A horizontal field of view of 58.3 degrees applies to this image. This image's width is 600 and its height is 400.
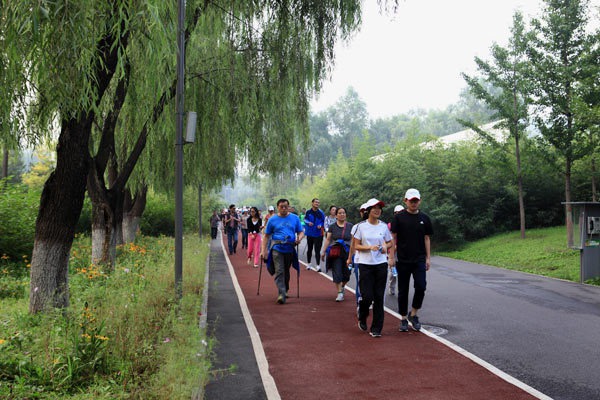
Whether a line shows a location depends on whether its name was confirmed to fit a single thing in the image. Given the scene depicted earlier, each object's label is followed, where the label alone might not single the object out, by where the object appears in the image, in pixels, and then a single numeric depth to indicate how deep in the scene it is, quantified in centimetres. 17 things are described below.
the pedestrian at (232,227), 2231
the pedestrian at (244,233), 2364
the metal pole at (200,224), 2898
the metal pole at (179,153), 897
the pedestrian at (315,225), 1474
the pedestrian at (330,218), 1387
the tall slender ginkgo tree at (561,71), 1892
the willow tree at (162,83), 537
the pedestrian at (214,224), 3001
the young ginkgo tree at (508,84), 2169
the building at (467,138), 2569
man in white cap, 766
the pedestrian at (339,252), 1032
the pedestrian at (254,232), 1759
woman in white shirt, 748
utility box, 1397
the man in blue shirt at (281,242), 1023
